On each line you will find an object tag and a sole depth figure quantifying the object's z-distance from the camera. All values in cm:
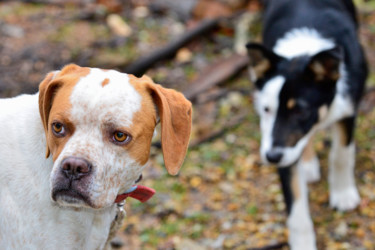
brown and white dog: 244
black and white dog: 392
